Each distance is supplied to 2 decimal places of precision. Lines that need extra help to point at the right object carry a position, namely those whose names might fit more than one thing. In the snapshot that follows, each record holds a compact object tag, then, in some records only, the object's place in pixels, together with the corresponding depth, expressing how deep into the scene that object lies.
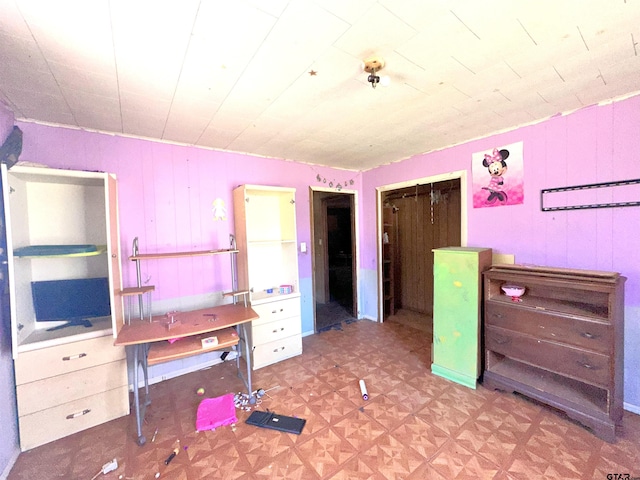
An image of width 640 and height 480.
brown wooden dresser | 1.83
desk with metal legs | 1.97
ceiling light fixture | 1.47
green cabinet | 2.44
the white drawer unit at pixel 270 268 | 2.86
